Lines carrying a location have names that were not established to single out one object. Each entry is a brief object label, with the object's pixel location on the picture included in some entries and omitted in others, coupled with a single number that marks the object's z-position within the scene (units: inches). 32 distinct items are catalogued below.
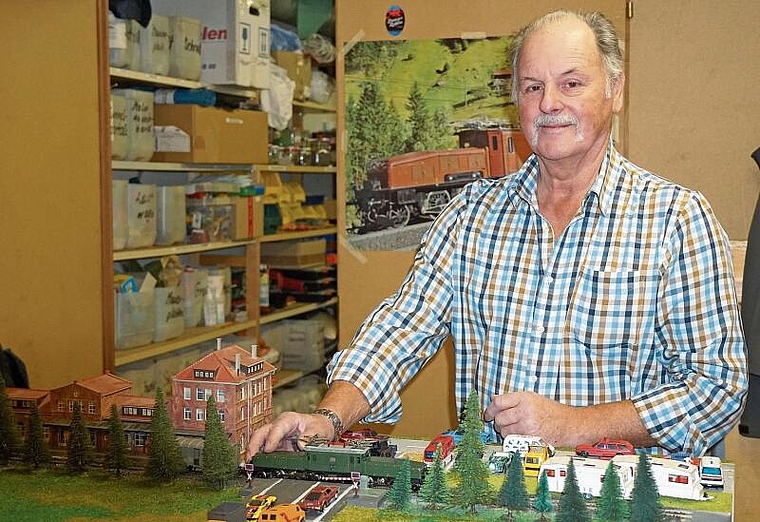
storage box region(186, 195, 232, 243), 169.6
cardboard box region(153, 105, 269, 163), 159.2
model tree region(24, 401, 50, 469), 61.8
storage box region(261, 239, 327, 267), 207.9
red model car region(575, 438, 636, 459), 59.1
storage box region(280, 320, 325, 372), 210.2
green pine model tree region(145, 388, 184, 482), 58.4
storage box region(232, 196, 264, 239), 176.4
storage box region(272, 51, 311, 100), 199.6
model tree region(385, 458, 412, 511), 53.1
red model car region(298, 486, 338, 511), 52.1
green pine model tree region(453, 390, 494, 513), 53.0
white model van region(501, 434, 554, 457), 60.2
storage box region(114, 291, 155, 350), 144.8
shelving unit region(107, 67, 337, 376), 147.5
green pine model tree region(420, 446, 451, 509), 53.2
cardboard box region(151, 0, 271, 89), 168.4
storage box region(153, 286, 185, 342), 155.6
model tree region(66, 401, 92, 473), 60.9
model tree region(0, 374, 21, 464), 62.7
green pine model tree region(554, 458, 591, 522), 49.8
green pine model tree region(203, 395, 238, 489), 56.9
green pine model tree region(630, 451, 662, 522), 50.0
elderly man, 71.7
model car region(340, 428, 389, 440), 64.2
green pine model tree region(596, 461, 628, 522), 50.6
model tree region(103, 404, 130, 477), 60.1
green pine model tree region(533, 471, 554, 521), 51.6
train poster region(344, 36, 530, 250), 125.3
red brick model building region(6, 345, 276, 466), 62.3
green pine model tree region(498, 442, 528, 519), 52.2
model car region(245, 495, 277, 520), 49.8
